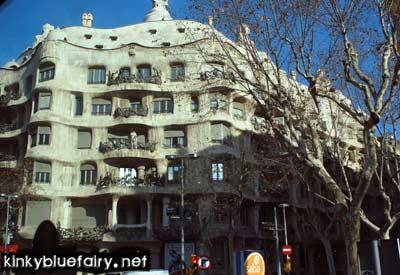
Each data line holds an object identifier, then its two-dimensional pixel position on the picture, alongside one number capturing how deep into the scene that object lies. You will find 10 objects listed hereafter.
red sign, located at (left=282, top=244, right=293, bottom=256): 32.09
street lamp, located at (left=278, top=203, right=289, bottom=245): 34.67
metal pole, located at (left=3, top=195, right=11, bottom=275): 28.08
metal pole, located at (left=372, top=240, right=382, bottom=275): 5.71
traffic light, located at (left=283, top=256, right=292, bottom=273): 31.84
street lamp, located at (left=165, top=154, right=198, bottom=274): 26.45
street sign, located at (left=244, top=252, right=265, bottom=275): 9.04
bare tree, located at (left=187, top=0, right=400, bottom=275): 12.80
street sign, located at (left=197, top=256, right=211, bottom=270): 22.36
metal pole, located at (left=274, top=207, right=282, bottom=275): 33.00
